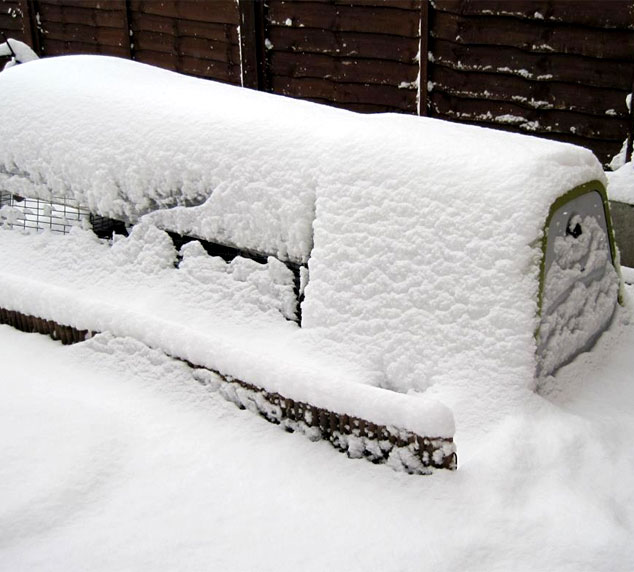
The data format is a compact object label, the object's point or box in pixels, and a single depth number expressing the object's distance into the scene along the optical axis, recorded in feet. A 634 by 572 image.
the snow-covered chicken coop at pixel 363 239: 8.54
